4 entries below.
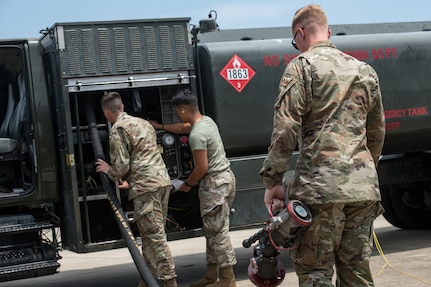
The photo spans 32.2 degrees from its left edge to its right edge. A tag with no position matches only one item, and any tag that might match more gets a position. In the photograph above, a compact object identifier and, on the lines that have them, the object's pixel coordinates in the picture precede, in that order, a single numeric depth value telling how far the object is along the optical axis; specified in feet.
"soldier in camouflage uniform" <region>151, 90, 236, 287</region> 20.99
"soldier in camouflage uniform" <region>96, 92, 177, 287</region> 20.22
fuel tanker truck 21.11
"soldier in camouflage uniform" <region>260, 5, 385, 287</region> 12.32
